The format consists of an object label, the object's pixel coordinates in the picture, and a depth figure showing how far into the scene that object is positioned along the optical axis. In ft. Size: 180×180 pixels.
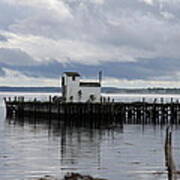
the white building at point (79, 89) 283.18
